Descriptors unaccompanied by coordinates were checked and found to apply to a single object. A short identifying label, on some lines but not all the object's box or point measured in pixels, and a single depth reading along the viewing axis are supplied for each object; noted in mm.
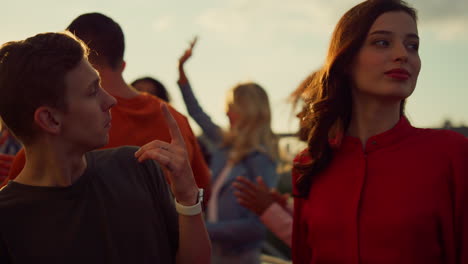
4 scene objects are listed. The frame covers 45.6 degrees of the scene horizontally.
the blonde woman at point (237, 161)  3676
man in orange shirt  2562
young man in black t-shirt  1735
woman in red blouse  1937
